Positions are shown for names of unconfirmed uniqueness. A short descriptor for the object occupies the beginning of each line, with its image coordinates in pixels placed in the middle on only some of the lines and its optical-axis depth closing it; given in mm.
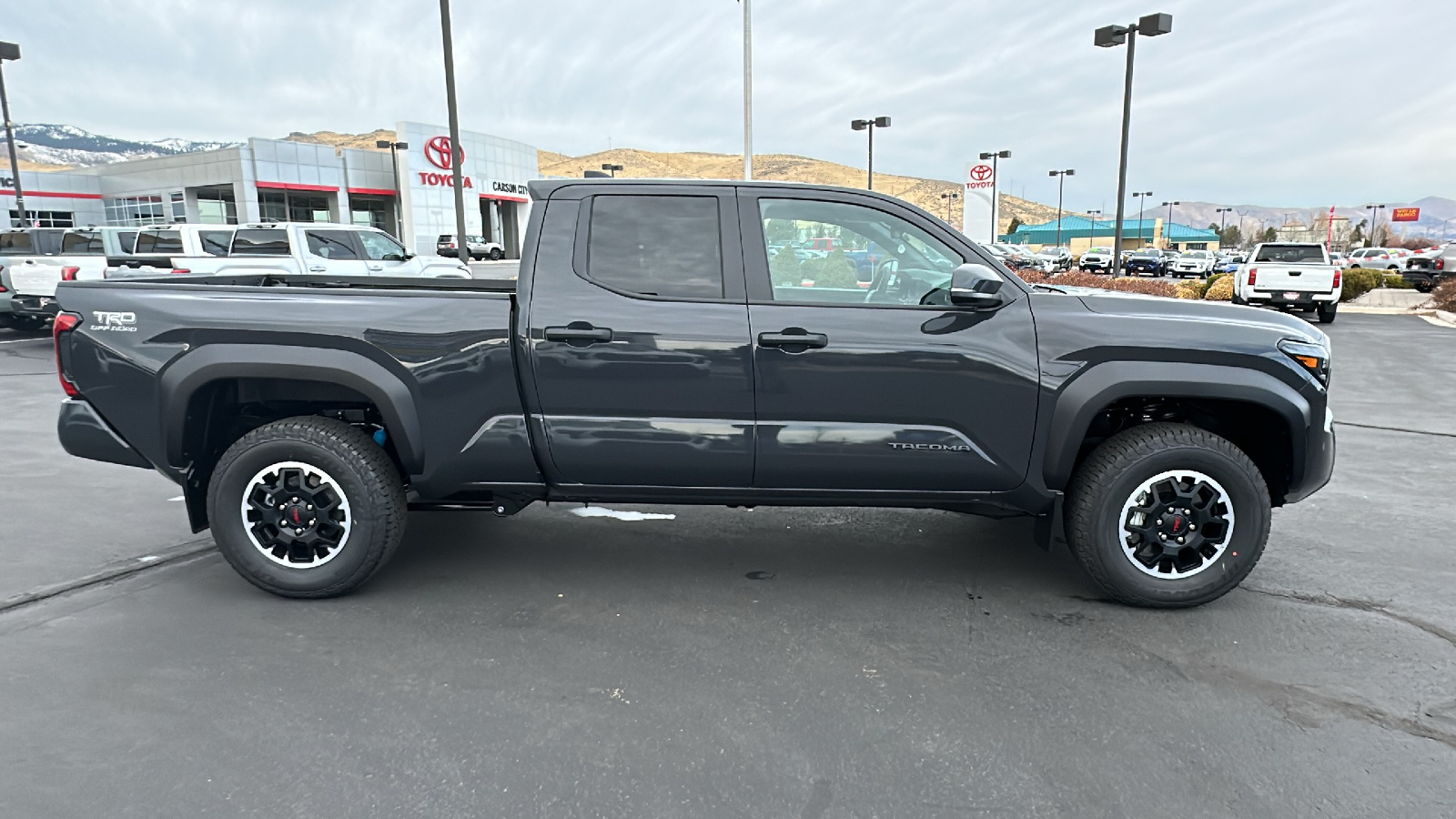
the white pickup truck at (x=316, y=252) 14000
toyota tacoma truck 3773
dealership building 46219
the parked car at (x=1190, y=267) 44250
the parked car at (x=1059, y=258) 47934
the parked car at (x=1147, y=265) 48750
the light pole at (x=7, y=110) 27156
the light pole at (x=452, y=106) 17688
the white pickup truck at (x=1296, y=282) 17750
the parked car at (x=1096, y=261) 47259
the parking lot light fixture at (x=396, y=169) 48062
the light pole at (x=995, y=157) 45812
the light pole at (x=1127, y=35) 19891
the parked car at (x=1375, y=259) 42081
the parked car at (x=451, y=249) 40750
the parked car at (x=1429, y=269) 26891
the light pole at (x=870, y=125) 36897
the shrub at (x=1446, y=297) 20344
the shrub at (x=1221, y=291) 22109
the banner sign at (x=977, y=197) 45406
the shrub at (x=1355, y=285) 24688
